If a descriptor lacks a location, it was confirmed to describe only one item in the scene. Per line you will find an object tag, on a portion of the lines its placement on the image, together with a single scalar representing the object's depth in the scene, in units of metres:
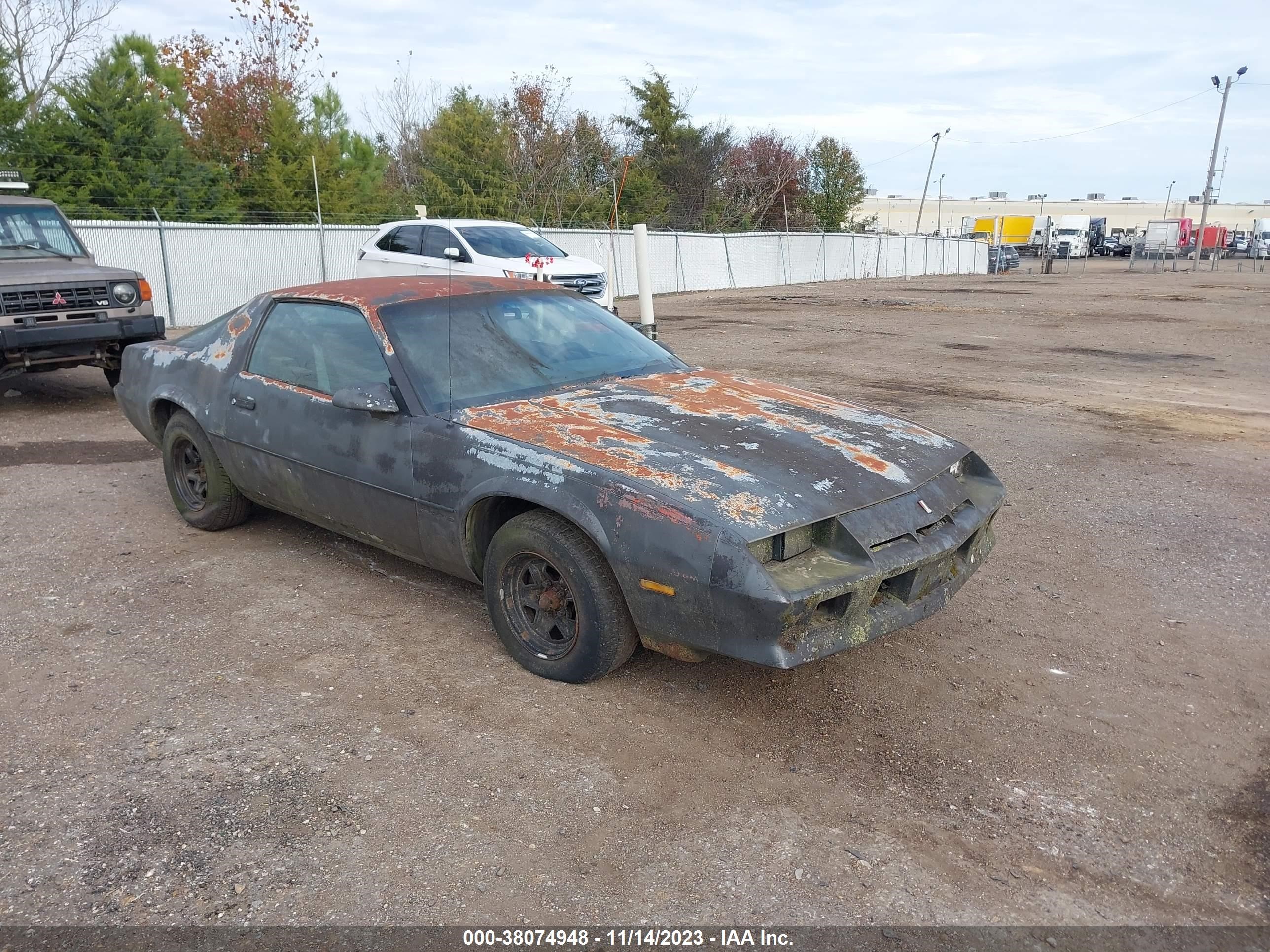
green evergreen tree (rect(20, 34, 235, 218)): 19.31
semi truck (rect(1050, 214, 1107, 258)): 62.88
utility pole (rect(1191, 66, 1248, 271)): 49.91
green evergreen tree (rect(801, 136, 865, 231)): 46.03
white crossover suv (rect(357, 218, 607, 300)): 12.98
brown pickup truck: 8.03
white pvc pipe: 9.12
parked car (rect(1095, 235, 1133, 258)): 68.75
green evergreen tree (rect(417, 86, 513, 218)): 27.08
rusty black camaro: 3.14
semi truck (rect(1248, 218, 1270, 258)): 51.88
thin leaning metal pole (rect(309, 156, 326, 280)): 18.47
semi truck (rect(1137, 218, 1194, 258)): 48.72
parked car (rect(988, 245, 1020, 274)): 47.00
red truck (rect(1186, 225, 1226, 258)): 51.43
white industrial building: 89.38
